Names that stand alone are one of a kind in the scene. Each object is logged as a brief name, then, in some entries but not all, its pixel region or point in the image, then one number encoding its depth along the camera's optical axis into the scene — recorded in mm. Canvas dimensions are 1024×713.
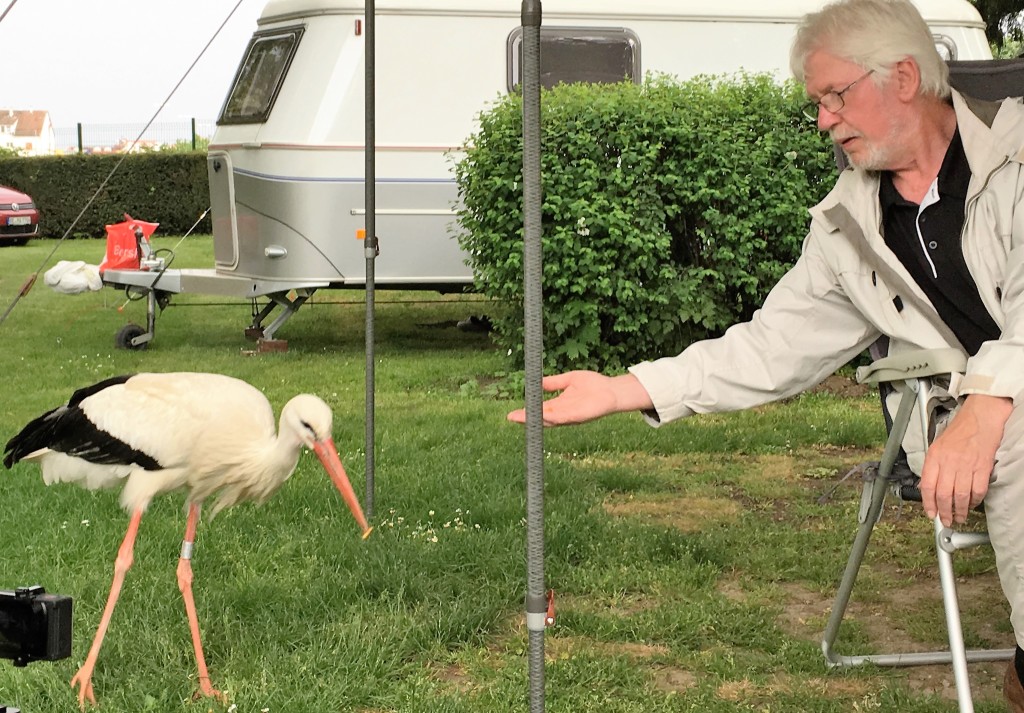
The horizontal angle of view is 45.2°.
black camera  1961
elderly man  2674
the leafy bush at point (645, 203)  7602
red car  19875
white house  24891
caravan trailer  9164
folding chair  2400
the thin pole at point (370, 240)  4461
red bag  9984
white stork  3490
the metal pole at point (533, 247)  2379
